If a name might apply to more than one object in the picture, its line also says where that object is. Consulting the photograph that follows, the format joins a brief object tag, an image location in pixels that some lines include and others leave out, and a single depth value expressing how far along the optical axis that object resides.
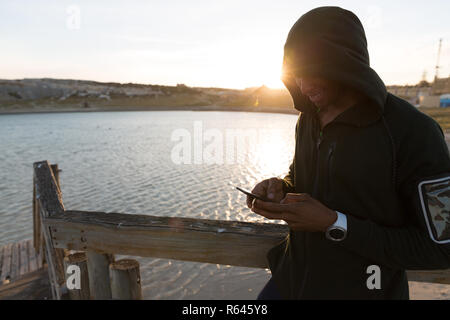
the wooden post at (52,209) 2.95
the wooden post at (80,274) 3.14
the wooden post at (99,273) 2.78
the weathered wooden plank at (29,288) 4.88
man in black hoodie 1.26
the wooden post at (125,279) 2.75
